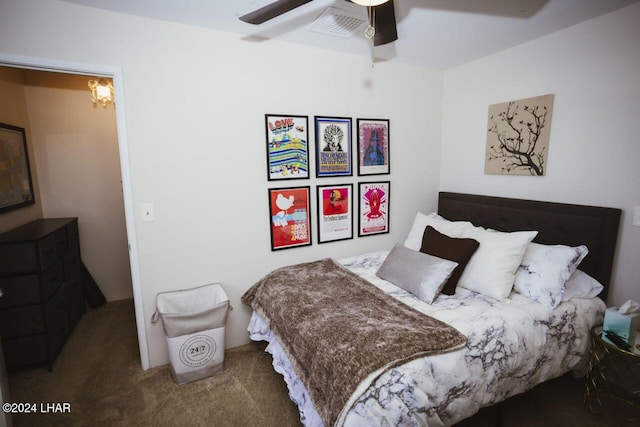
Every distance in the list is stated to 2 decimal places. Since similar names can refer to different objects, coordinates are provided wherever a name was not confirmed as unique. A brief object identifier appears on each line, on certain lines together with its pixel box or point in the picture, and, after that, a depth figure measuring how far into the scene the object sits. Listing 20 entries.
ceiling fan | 1.52
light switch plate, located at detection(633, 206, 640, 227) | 1.97
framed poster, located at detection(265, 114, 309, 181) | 2.48
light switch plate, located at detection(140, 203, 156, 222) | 2.18
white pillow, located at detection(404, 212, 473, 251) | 2.48
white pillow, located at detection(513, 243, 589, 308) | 1.92
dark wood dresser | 2.11
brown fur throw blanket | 1.40
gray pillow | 1.99
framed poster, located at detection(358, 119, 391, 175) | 2.87
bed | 1.39
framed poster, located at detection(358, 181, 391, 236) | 2.96
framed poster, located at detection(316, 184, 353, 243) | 2.77
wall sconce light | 2.79
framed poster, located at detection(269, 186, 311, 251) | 2.57
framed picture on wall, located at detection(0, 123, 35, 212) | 2.46
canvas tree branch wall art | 2.39
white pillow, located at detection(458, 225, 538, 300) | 2.00
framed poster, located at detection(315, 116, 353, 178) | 2.67
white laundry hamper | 2.11
